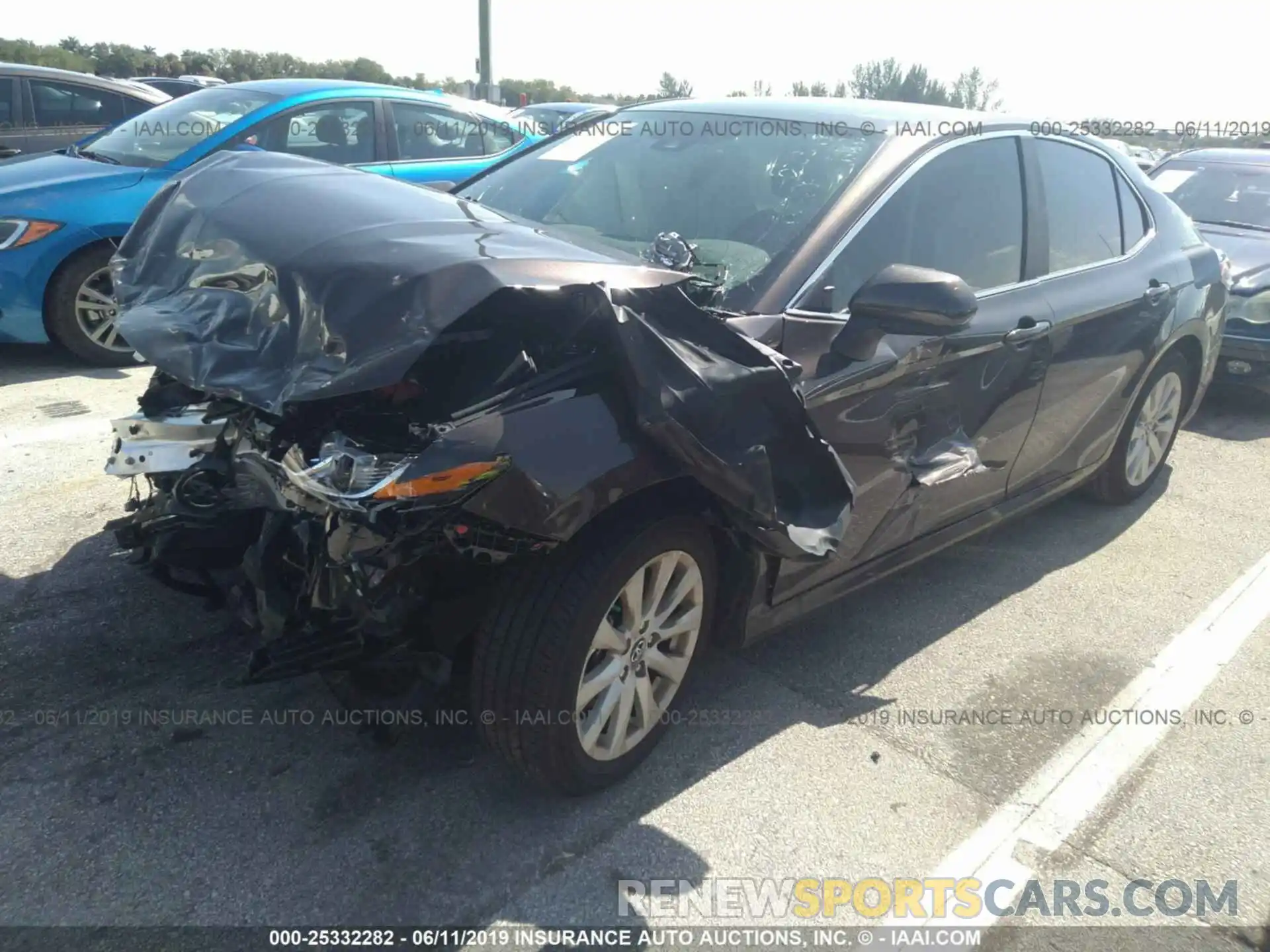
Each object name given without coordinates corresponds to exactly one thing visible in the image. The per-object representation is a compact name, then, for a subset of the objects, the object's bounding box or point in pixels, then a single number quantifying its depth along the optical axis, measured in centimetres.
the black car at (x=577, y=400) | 220
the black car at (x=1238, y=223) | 684
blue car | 558
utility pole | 1839
